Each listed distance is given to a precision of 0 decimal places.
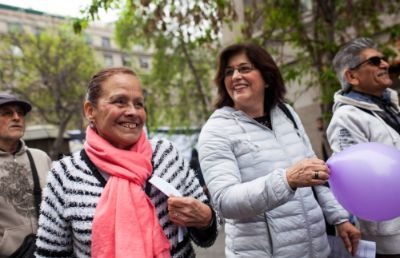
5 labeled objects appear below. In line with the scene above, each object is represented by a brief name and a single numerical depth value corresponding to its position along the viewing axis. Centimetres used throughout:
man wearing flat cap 270
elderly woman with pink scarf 159
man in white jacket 219
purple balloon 172
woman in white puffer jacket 169
